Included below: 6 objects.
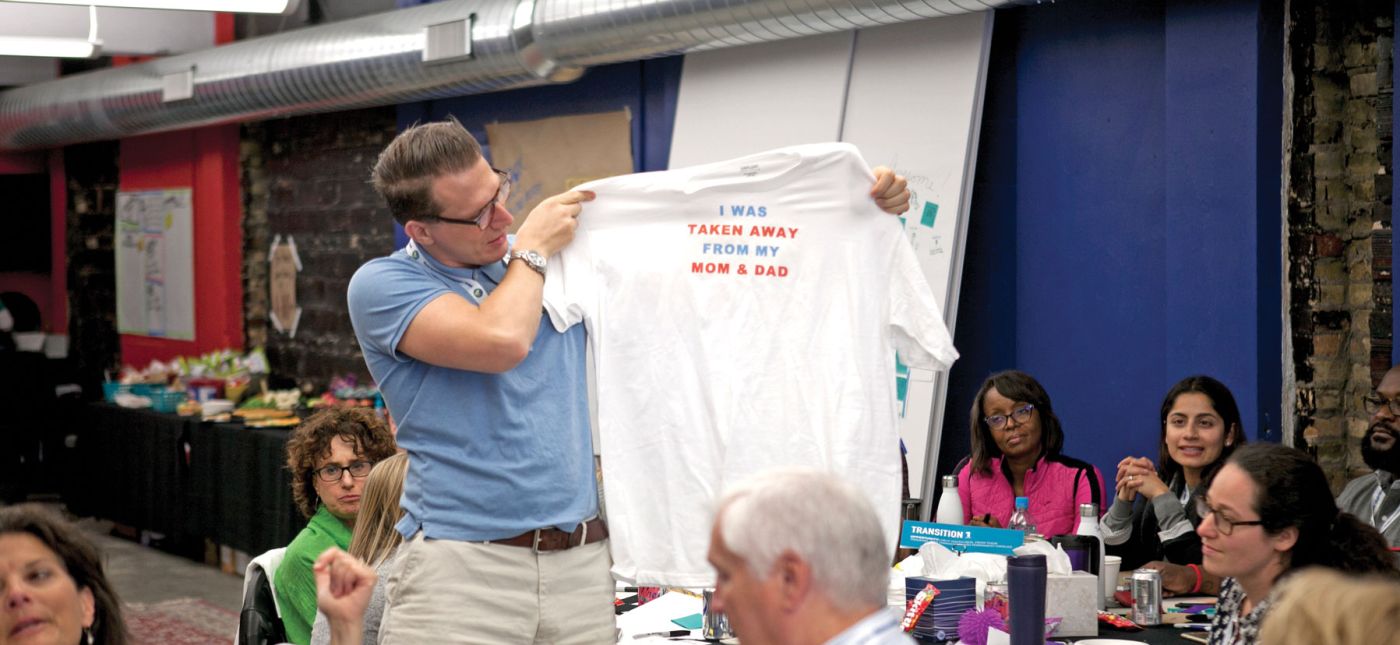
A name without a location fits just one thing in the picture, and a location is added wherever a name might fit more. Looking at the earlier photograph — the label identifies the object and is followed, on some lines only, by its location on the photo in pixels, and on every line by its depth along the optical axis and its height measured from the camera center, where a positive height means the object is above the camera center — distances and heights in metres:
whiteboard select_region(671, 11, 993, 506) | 5.40 +0.75
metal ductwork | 5.19 +1.14
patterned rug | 6.64 -1.41
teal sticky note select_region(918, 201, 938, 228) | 5.46 +0.35
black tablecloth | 7.53 -0.90
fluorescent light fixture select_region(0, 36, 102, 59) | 8.02 +1.44
